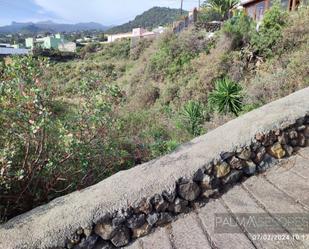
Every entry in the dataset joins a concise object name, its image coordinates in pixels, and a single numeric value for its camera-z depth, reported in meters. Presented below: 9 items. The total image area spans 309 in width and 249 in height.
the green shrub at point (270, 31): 10.20
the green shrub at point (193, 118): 7.22
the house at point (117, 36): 41.97
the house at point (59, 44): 42.42
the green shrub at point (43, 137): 2.37
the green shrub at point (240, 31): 11.82
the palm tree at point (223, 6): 25.61
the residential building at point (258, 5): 14.72
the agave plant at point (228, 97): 7.43
